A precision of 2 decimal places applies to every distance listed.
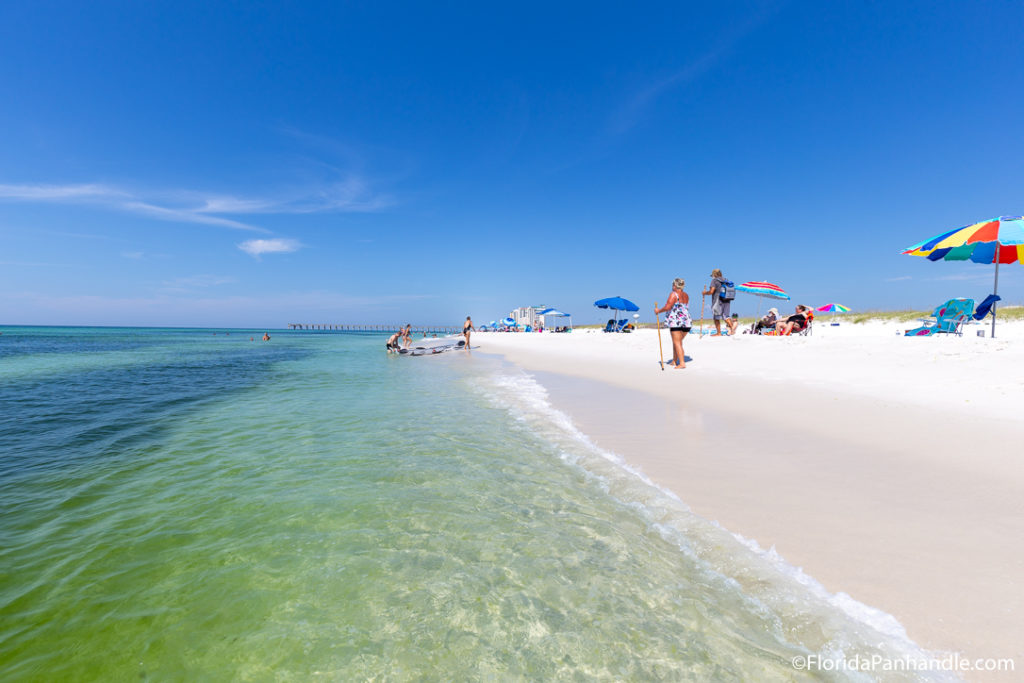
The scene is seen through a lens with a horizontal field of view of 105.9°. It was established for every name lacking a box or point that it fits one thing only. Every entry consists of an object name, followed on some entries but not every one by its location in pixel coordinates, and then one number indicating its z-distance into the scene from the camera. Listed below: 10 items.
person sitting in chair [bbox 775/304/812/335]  15.90
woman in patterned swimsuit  10.73
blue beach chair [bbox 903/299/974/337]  15.35
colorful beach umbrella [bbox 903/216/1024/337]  9.30
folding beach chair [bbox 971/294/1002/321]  14.95
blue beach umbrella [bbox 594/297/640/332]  28.03
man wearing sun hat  15.25
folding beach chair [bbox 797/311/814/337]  16.23
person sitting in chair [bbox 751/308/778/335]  17.97
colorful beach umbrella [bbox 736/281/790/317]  19.36
